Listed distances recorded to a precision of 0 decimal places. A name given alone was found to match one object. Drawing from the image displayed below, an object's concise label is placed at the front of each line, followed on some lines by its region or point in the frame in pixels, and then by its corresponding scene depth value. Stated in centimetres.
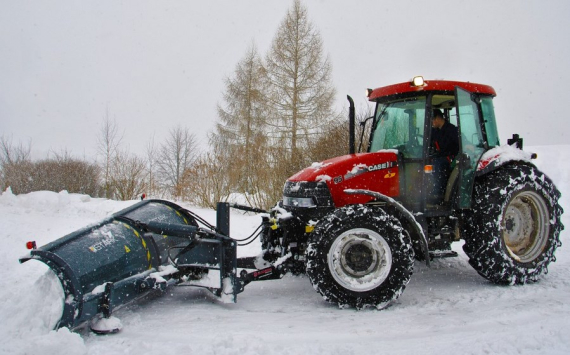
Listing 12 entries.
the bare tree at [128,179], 1681
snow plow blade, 347
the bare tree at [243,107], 2183
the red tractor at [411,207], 419
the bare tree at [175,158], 3012
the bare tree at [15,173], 1848
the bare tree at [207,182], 1346
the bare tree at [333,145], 1156
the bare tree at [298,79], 2006
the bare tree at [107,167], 1767
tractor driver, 500
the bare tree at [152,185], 1709
